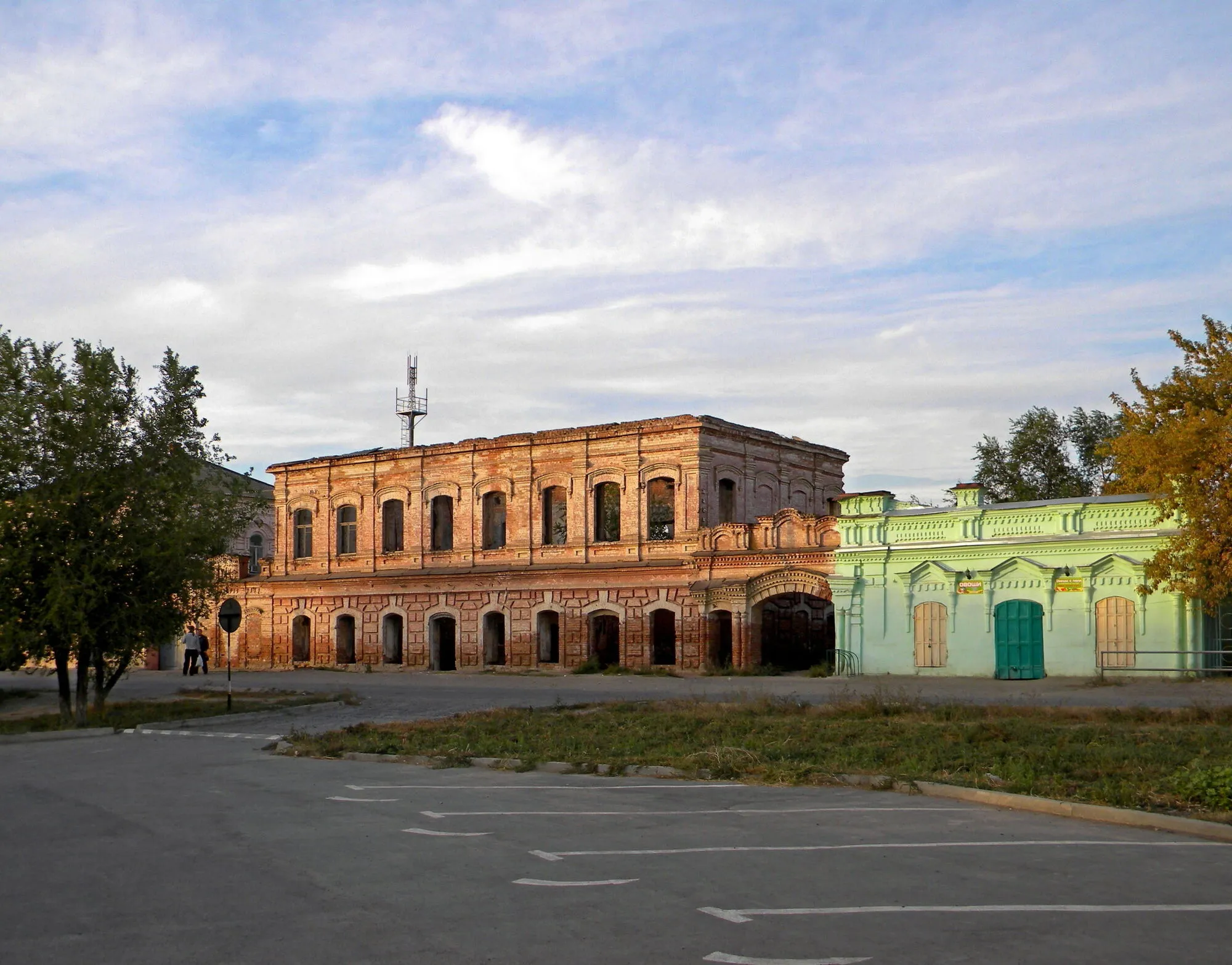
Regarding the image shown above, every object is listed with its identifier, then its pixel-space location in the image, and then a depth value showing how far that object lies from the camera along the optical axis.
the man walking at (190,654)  46.84
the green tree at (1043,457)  55.44
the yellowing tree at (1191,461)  27.19
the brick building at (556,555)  39.88
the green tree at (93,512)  23.25
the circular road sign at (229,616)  27.60
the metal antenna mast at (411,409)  62.41
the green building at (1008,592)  30.53
